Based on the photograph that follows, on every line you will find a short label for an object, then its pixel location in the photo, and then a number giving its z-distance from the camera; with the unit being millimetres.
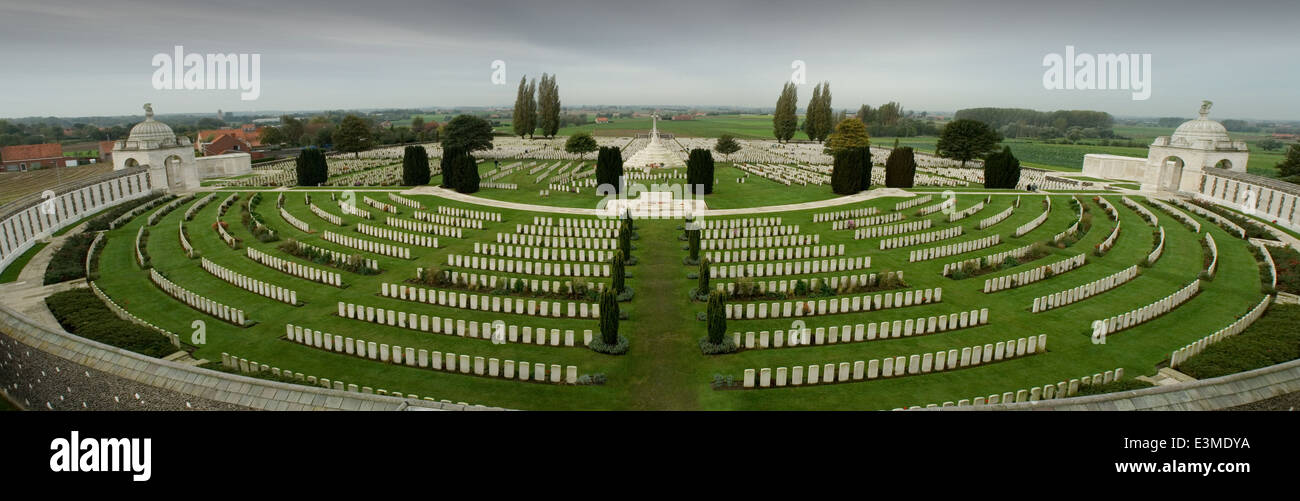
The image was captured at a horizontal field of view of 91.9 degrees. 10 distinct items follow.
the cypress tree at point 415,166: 52094
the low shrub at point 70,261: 24422
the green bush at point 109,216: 34134
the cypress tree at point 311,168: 52531
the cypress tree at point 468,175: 49031
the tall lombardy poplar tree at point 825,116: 106500
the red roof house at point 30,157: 74894
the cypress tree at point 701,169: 49781
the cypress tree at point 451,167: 49344
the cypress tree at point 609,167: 48875
